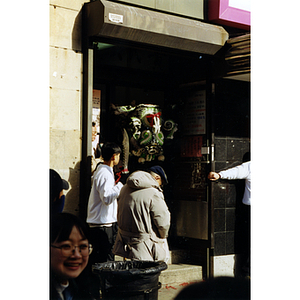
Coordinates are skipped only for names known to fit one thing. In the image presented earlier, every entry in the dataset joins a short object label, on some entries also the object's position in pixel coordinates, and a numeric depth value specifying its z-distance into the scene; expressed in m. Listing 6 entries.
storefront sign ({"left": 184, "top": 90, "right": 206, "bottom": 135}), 5.96
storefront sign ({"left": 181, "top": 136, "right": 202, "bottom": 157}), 6.03
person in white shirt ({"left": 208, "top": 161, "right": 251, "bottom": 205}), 5.88
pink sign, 5.47
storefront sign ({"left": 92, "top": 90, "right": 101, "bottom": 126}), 5.45
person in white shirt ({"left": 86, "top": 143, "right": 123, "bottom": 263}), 4.77
